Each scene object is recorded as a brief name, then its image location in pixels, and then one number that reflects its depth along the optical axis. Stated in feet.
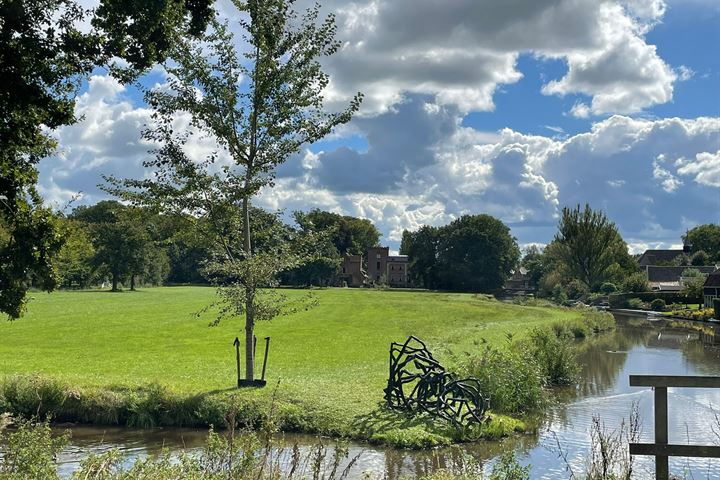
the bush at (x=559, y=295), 291.71
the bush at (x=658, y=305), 245.67
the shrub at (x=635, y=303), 258.78
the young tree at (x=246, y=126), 58.75
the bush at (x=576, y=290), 313.32
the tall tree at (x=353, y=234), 514.68
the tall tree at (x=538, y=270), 395.22
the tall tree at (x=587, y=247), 320.50
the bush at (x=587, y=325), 143.94
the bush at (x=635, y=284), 283.79
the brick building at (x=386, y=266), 546.26
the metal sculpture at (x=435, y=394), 52.60
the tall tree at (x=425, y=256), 432.25
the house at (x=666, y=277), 322.55
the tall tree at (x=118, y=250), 294.46
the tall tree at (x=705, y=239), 444.55
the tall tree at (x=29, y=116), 32.89
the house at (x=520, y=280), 529.86
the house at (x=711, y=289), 225.56
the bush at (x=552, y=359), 81.61
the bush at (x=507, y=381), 61.72
